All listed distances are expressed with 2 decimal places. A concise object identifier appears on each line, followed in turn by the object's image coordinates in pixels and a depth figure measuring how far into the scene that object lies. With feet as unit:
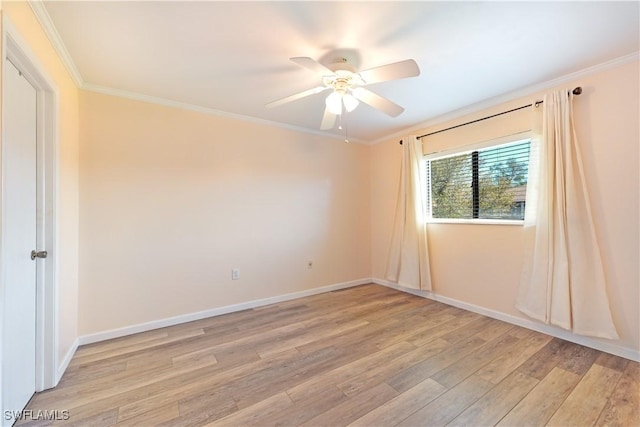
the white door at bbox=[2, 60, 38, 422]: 4.40
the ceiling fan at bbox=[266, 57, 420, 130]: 5.38
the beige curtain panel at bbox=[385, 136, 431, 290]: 11.16
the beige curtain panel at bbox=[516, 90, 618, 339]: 6.93
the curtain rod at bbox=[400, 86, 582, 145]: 7.25
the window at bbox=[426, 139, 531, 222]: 8.75
